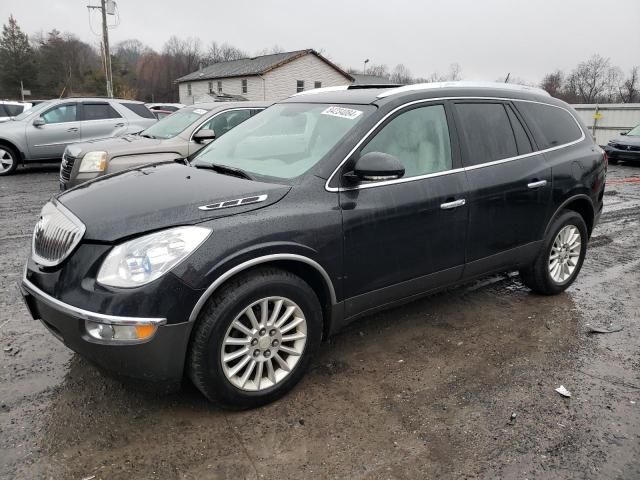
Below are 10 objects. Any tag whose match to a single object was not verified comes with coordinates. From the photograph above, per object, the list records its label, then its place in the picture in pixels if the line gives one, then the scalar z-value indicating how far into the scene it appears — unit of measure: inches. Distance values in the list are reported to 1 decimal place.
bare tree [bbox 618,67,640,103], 2394.2
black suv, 100.6
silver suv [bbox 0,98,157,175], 460.4
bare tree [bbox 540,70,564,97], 2592.5
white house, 1642.5
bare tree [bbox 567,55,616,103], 2645.2
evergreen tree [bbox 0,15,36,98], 2444.6
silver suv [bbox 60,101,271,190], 267.1
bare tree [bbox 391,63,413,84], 3645.2
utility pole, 1115.9
